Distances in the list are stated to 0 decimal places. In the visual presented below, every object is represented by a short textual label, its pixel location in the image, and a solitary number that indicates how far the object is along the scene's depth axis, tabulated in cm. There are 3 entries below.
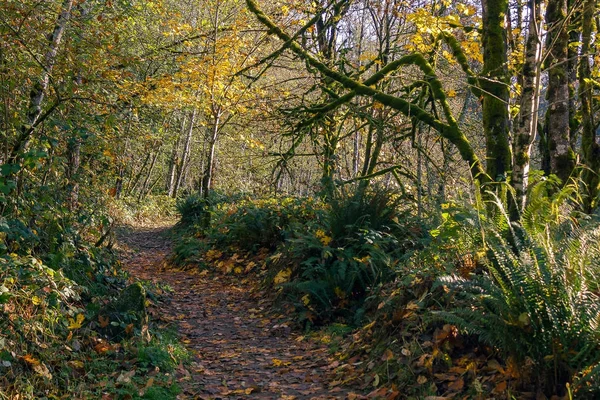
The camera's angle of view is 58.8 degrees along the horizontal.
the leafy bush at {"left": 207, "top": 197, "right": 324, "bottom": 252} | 1080
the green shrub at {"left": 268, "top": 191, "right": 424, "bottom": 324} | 716
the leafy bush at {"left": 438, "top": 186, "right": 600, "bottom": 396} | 346
